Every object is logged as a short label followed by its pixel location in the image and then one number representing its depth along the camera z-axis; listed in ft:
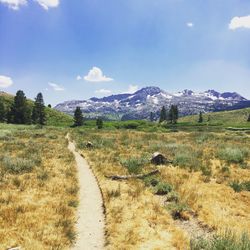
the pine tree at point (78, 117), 400.06
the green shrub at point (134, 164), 77.25
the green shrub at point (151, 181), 64.04
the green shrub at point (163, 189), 58.29
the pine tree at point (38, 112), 386.11
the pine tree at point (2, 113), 345.51
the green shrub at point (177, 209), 45.87
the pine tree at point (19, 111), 353.37
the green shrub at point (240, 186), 63.71
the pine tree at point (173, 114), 533.46
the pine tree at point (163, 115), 577.30
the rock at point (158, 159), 89.71
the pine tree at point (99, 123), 343.11
